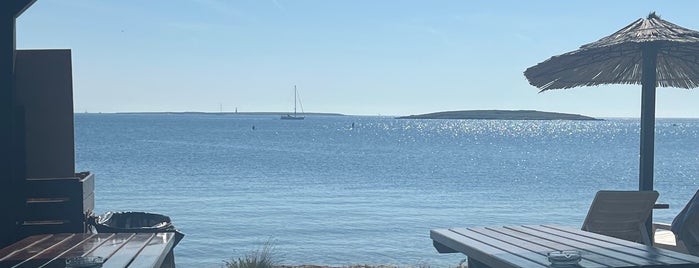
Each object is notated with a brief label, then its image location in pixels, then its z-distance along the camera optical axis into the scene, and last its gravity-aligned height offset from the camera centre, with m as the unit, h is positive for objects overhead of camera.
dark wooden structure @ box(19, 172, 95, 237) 5.63 -0.69
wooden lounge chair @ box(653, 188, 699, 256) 4.99 -0.73
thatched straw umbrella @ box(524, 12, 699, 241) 6.79 +0.41
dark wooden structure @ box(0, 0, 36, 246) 5.24 -0.10
